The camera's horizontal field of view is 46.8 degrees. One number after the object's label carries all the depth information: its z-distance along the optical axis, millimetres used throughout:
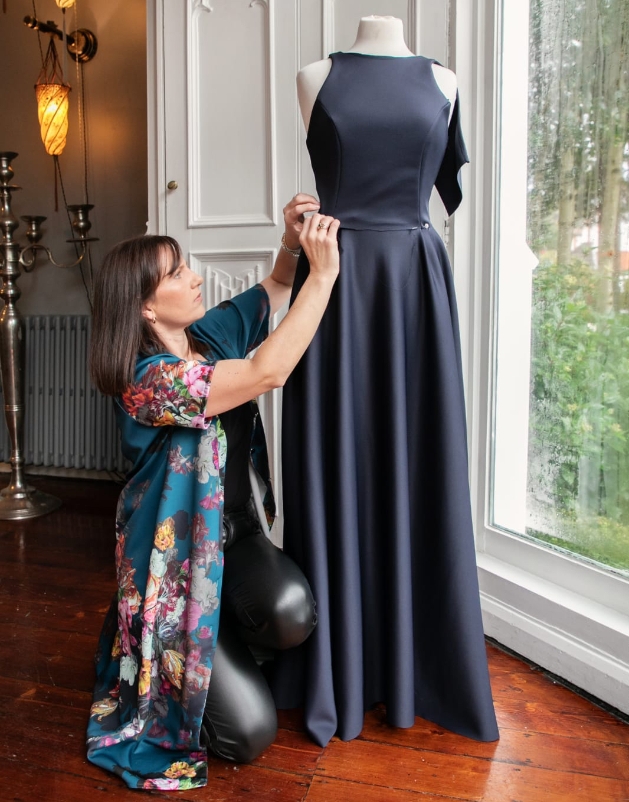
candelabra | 3373
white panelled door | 2426
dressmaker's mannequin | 1504
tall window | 1795
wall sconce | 3328
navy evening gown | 1487
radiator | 3848
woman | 1438
